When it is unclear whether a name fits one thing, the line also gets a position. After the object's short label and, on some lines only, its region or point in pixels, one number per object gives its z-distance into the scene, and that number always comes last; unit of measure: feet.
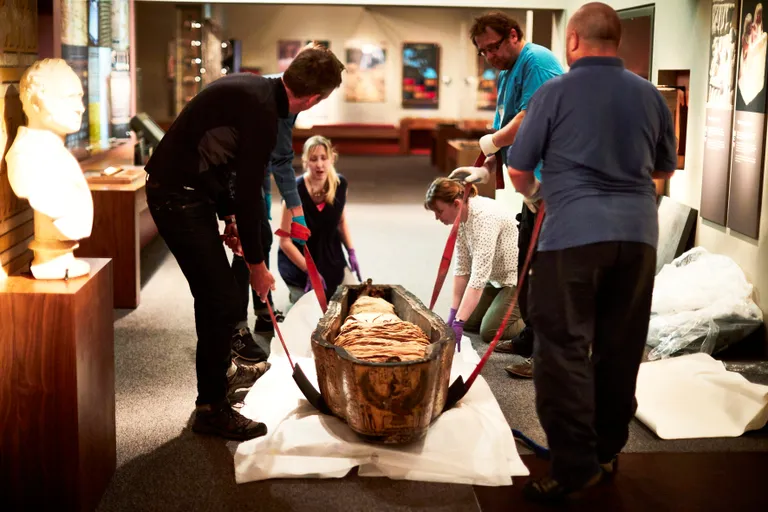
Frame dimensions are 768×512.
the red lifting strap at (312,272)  14.11
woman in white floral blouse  14.98
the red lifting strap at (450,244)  13.96
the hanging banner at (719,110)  16.78
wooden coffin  10.44
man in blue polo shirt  9.16
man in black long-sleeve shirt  10.50
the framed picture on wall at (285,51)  60.18
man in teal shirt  13.38
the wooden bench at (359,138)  59.16
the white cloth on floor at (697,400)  12.21
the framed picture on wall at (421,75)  61.00
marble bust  9.34
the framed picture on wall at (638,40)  20.53
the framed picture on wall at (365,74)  61.00
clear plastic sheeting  15.34
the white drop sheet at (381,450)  10.55
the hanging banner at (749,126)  15.67
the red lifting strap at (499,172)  13.82
